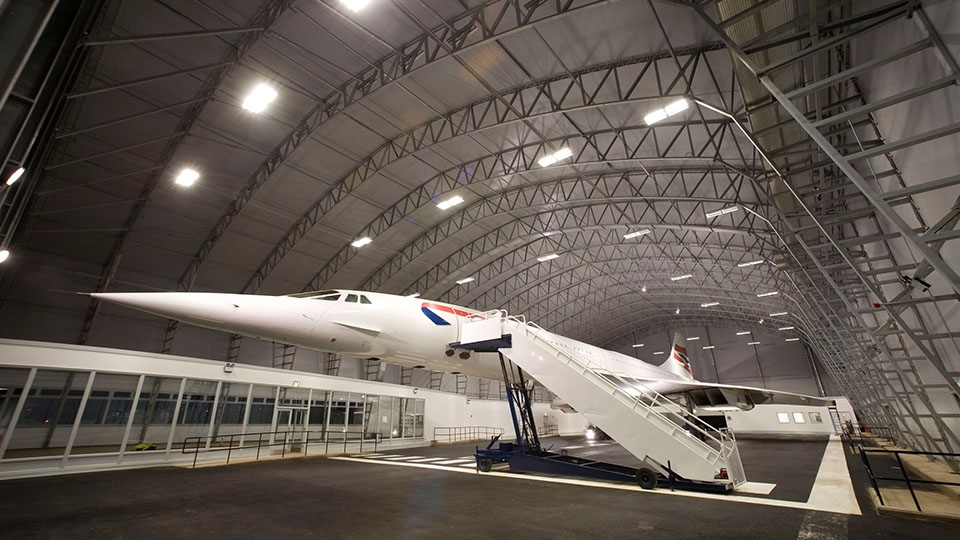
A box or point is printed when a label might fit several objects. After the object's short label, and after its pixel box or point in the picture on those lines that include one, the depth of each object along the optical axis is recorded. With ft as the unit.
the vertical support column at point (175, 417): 42.09
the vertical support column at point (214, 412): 46.60
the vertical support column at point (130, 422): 38.91
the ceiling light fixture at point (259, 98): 34.55
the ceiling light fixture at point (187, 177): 45.29
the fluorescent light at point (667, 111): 36.01
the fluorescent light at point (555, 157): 43.80
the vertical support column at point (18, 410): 32.13
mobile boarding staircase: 23.41
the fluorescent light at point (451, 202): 53.66
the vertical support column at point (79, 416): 34.99
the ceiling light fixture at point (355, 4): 27.72
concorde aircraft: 19.77
